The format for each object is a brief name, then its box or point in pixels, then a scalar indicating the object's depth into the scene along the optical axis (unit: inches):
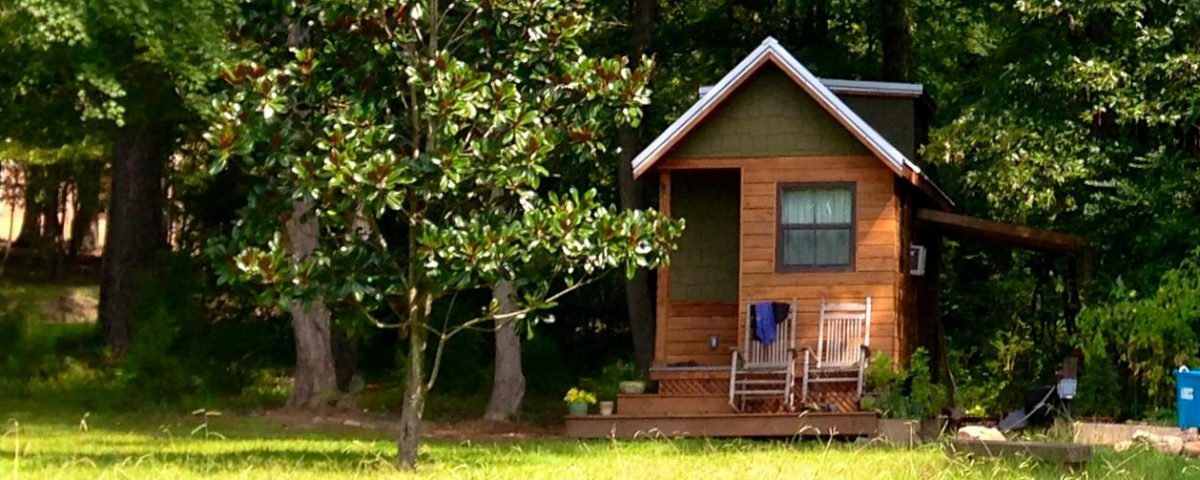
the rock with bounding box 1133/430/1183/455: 667.4
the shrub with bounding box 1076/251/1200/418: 799.1
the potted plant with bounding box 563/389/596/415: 840.3
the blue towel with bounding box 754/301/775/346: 840.3
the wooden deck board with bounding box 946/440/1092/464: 542.0
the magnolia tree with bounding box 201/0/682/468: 556.1
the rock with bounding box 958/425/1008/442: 595.8
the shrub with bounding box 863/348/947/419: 802.8
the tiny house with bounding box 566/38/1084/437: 840.3
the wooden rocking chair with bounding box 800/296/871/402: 843.4
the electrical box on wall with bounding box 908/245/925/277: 948.0
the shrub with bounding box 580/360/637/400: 912.9
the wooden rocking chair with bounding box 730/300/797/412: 828.6
